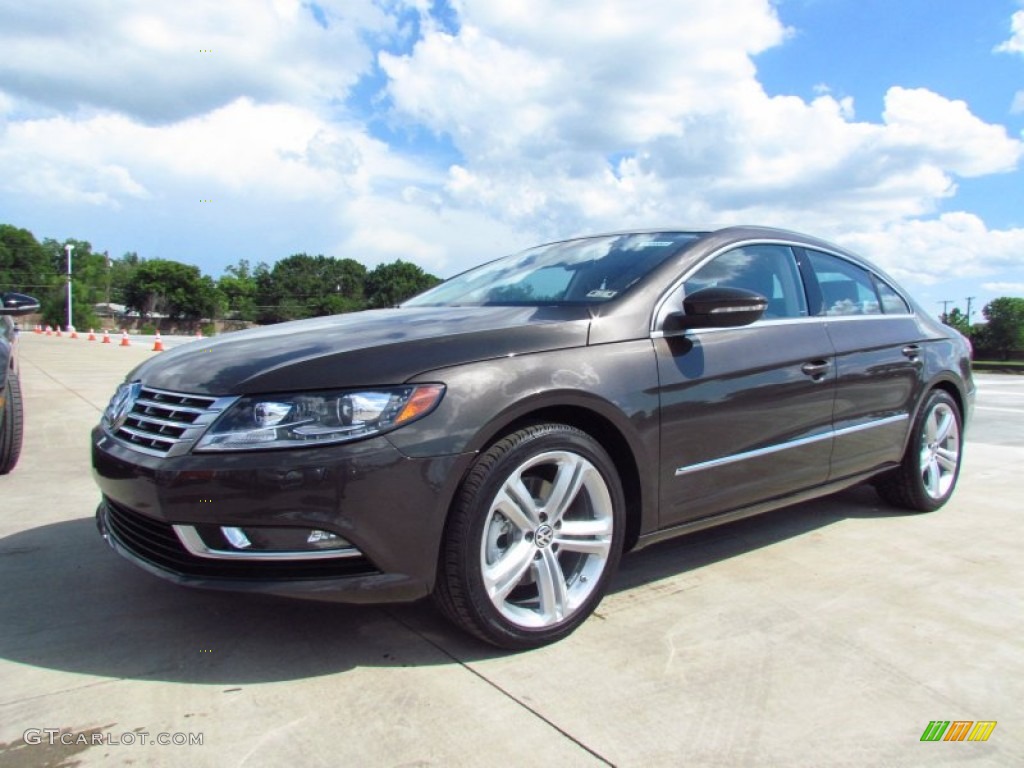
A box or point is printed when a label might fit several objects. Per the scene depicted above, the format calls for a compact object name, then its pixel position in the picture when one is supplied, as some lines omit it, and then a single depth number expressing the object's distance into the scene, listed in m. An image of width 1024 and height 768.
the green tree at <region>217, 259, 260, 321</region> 101.73
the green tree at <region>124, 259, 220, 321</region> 98.25
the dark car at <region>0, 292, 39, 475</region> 4.52
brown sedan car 2.24
